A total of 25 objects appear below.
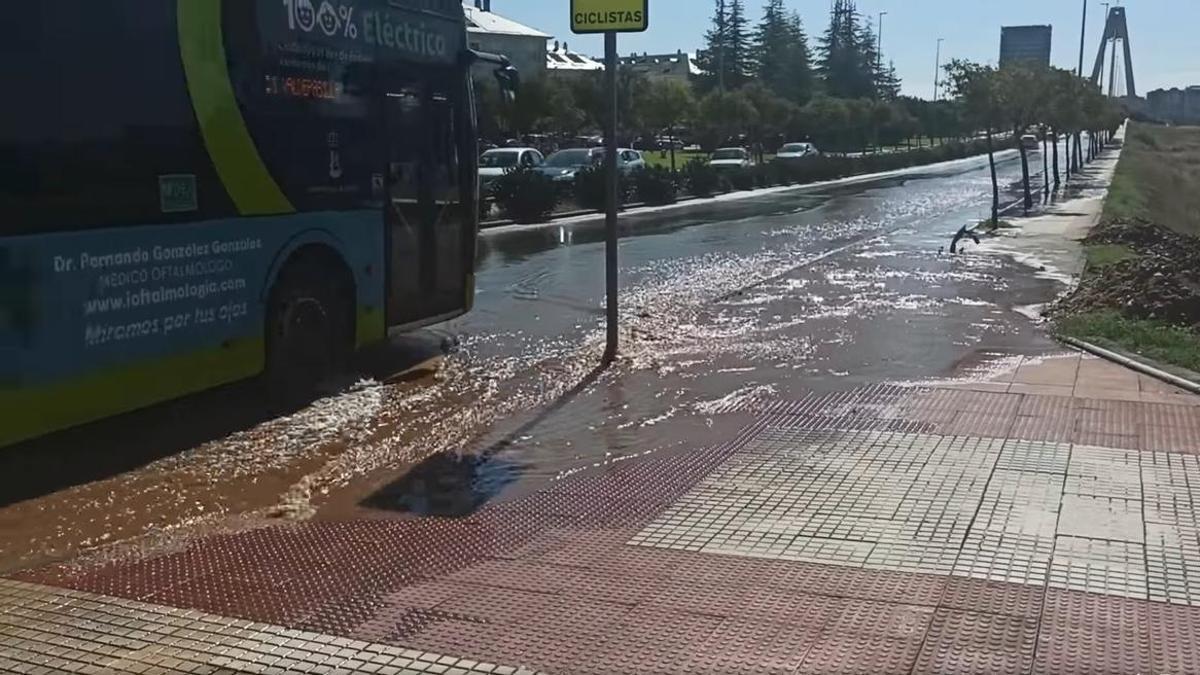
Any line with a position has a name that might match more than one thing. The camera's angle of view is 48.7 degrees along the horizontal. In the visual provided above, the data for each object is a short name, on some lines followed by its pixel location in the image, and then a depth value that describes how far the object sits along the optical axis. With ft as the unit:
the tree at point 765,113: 230.27
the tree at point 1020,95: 92.73
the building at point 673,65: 376.27
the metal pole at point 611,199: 36.14
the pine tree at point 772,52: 360.07
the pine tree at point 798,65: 354.66
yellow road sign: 35.29
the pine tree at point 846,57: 395.34
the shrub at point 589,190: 106.83
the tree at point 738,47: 361.71
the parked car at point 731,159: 161.20
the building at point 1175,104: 582.76
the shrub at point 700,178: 133.69
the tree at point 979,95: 91.86
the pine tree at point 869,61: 405.18
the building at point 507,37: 284.41
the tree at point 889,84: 415.03
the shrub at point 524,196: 95.40
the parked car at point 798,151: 194.90
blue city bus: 24.20
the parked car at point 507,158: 122.62
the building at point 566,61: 299.54
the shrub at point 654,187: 119.44
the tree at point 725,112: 209.05
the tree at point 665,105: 196.03
